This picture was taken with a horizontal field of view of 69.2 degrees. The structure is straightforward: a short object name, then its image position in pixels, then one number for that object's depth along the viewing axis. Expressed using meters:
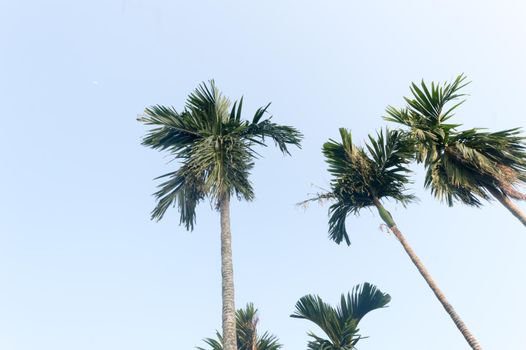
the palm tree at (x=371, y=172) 10.67
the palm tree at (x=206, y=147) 9.55
